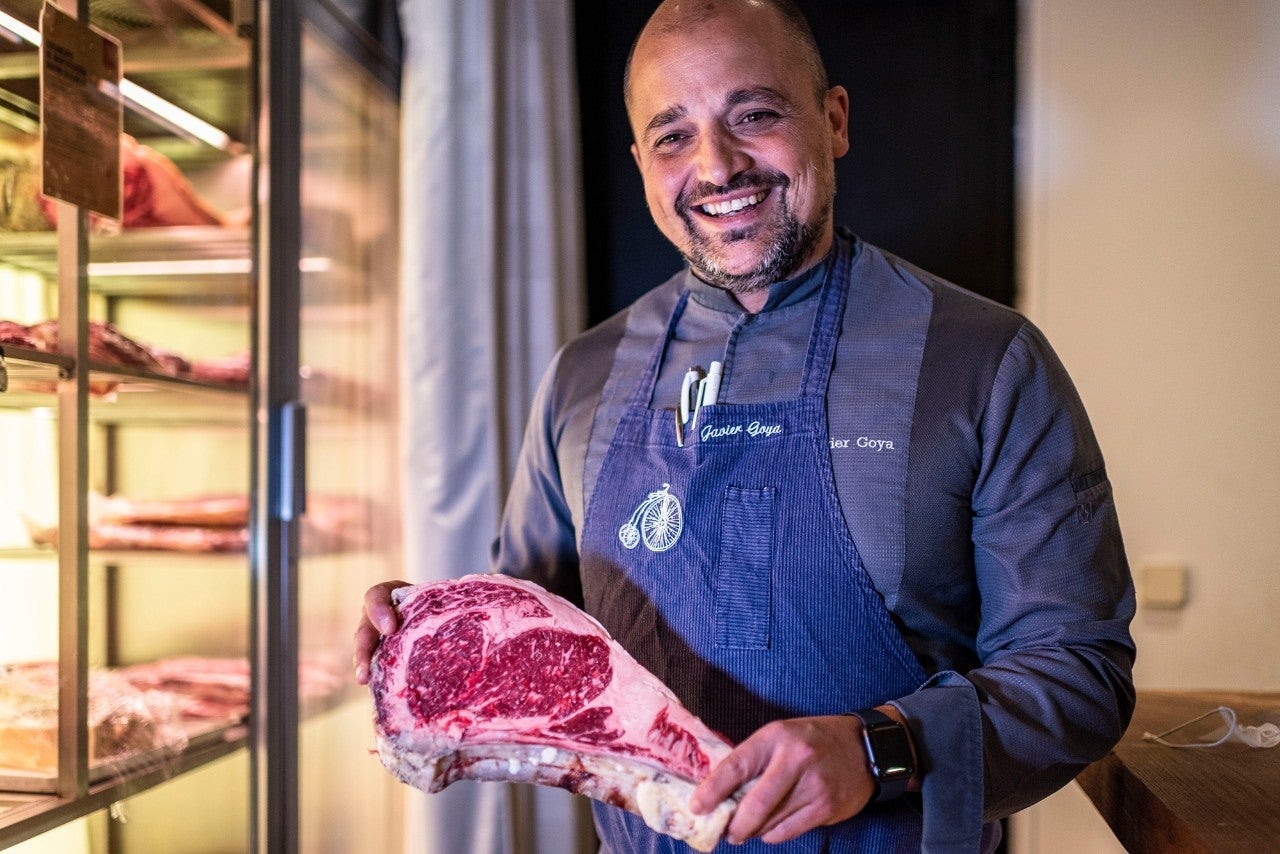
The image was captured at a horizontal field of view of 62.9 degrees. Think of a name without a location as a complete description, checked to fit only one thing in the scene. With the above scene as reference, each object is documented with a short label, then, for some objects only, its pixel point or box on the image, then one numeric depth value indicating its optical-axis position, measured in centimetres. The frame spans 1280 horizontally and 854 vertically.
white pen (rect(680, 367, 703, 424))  150
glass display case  169
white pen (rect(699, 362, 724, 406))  150
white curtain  247
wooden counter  111
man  119
